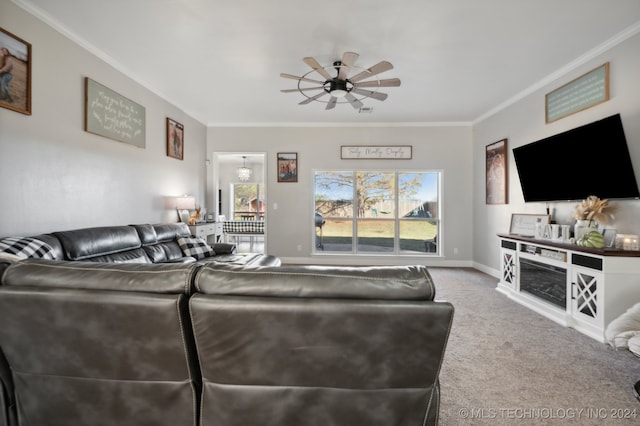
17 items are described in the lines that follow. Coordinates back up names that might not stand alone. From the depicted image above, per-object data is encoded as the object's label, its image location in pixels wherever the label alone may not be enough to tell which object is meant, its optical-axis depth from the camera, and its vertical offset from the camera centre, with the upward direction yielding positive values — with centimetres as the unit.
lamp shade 441 +13
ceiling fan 264 +140
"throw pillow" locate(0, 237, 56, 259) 202 -28
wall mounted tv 264 +52
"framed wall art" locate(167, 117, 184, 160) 446 +118
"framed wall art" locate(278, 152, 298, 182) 572 +92
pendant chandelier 861 +117
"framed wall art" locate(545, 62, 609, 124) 292 +135
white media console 243 -69
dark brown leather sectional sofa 105 -51
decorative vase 283 -15
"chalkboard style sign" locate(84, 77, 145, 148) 303 +114
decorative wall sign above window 562 +120
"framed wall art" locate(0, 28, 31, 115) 225 +114
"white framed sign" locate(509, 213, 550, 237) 369 -14
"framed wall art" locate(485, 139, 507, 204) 450 +67
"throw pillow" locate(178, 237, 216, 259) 376 -50
